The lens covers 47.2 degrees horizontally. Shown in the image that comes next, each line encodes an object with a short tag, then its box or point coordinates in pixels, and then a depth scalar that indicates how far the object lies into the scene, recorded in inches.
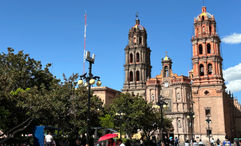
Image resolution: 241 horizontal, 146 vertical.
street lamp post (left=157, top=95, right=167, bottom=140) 1067.3
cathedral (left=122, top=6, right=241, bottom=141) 2365.9
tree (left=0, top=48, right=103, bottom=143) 899.4
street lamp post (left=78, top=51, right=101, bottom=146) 646.0
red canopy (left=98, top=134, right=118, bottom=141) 720.3
